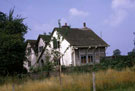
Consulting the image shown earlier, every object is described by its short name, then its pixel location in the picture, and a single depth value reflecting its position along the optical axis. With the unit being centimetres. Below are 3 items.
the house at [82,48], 2861
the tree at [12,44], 2278
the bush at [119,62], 2000
